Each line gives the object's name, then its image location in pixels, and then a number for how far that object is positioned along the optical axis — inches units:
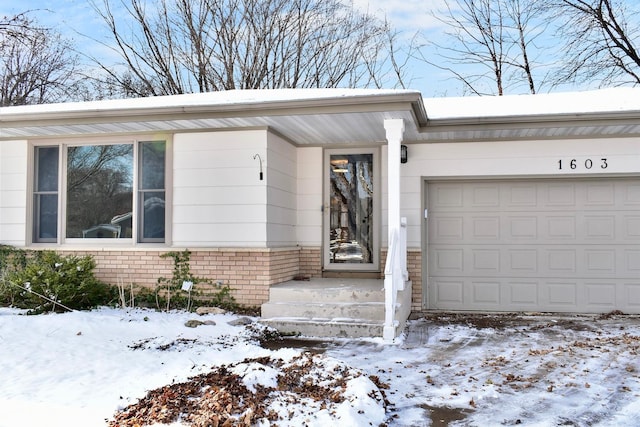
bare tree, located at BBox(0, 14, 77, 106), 818.8
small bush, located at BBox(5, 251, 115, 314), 275.0
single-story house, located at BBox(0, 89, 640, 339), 300.5
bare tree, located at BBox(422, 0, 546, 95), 780.0
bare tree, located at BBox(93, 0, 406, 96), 753.0
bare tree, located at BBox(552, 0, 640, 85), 712.4
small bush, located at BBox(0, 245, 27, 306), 323.3
